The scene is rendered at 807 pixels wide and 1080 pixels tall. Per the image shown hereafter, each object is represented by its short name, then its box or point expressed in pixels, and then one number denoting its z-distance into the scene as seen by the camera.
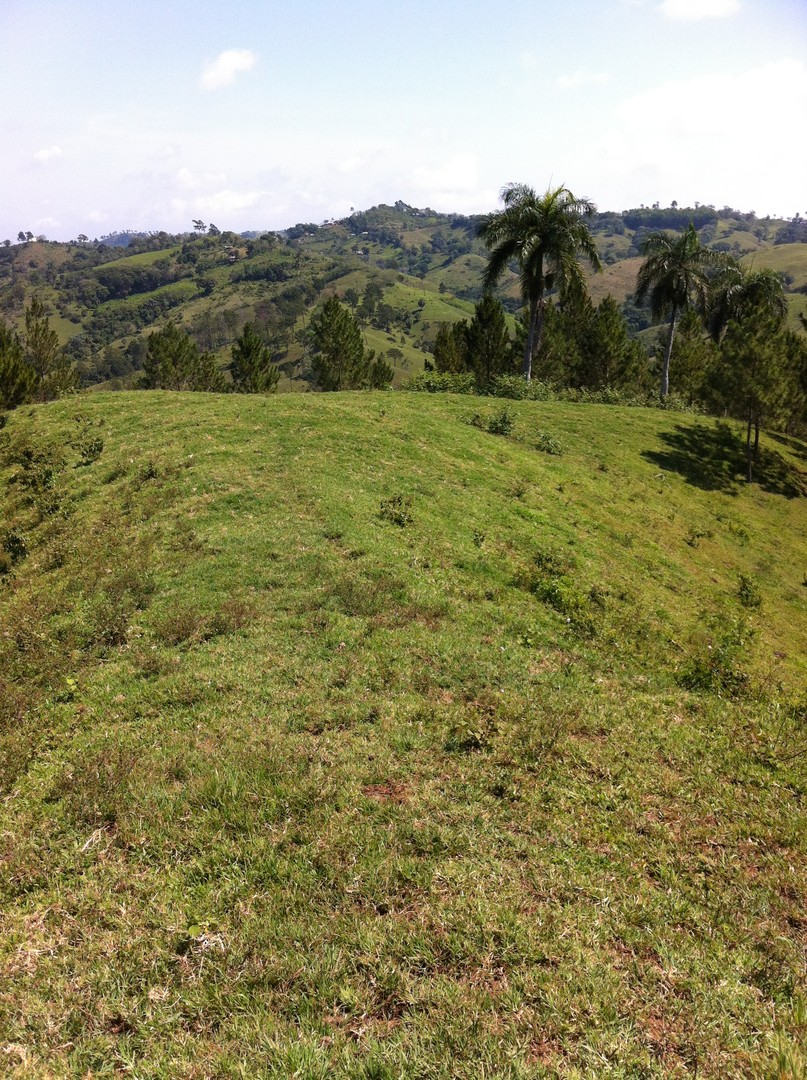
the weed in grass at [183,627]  11.61
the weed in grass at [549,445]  29.70
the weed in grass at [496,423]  30.52
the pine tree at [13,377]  36.94
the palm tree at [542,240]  35.75
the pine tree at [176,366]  69.44
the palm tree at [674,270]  43.34
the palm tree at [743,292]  47.91
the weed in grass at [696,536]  24.83
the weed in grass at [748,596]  20.34
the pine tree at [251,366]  69.38
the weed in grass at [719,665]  11.88
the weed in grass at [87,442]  23.28
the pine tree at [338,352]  68.25
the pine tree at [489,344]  55.88
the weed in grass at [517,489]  22.42
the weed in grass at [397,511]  17.52
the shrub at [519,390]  40.47
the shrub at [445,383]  41.75
